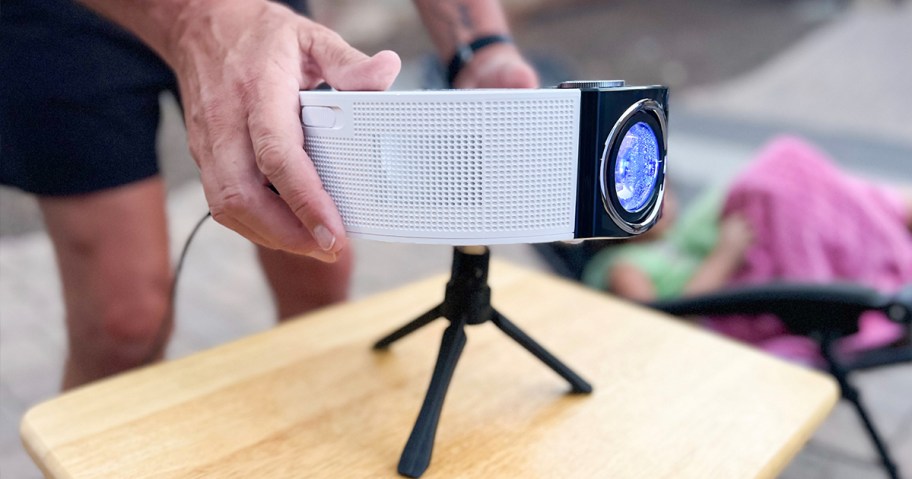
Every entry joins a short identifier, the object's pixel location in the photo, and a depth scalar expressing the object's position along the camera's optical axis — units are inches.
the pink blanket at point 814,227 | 66.2
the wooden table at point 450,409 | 28.9
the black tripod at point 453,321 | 28.0
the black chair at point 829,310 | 48.4
